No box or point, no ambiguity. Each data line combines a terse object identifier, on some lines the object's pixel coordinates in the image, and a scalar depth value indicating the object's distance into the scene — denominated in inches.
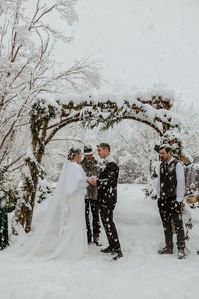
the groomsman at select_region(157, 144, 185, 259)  229.3
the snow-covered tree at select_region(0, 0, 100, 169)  313.1
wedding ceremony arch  283.3
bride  227.9
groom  228.5
